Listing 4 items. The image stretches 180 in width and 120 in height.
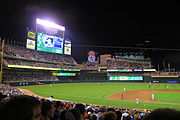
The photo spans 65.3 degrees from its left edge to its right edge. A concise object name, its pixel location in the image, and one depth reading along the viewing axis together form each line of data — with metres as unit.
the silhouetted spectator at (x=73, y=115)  3.55
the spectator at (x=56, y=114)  5.14
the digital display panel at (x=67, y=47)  72.06
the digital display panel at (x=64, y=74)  65.94
